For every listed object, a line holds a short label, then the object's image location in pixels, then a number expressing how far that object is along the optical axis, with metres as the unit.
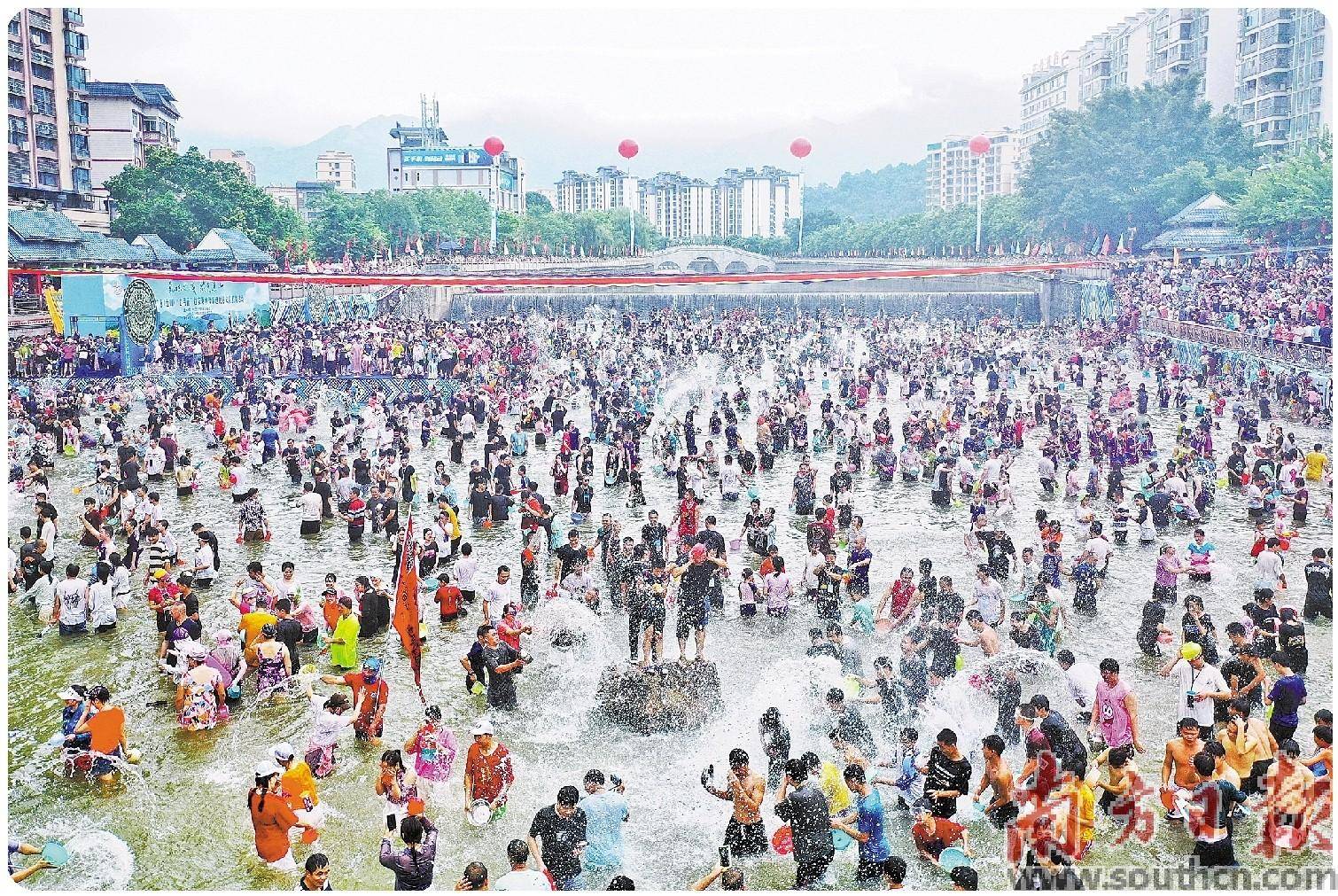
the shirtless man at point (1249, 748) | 7.97
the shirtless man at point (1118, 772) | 7.68
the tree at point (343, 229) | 54.00
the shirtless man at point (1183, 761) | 7.74
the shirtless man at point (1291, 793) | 7.47
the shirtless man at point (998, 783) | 7.49
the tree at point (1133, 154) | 52.41
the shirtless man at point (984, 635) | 10.09
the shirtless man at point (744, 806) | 7.29
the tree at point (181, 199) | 43.09
